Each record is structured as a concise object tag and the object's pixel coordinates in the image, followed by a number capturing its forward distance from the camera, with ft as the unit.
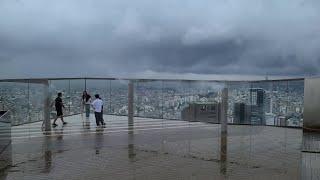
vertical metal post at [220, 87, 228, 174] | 31.96
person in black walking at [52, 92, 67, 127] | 38.26
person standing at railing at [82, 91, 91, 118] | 42.53
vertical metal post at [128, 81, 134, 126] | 39.52
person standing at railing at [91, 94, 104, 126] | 37.95
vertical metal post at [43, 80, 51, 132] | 36.05
